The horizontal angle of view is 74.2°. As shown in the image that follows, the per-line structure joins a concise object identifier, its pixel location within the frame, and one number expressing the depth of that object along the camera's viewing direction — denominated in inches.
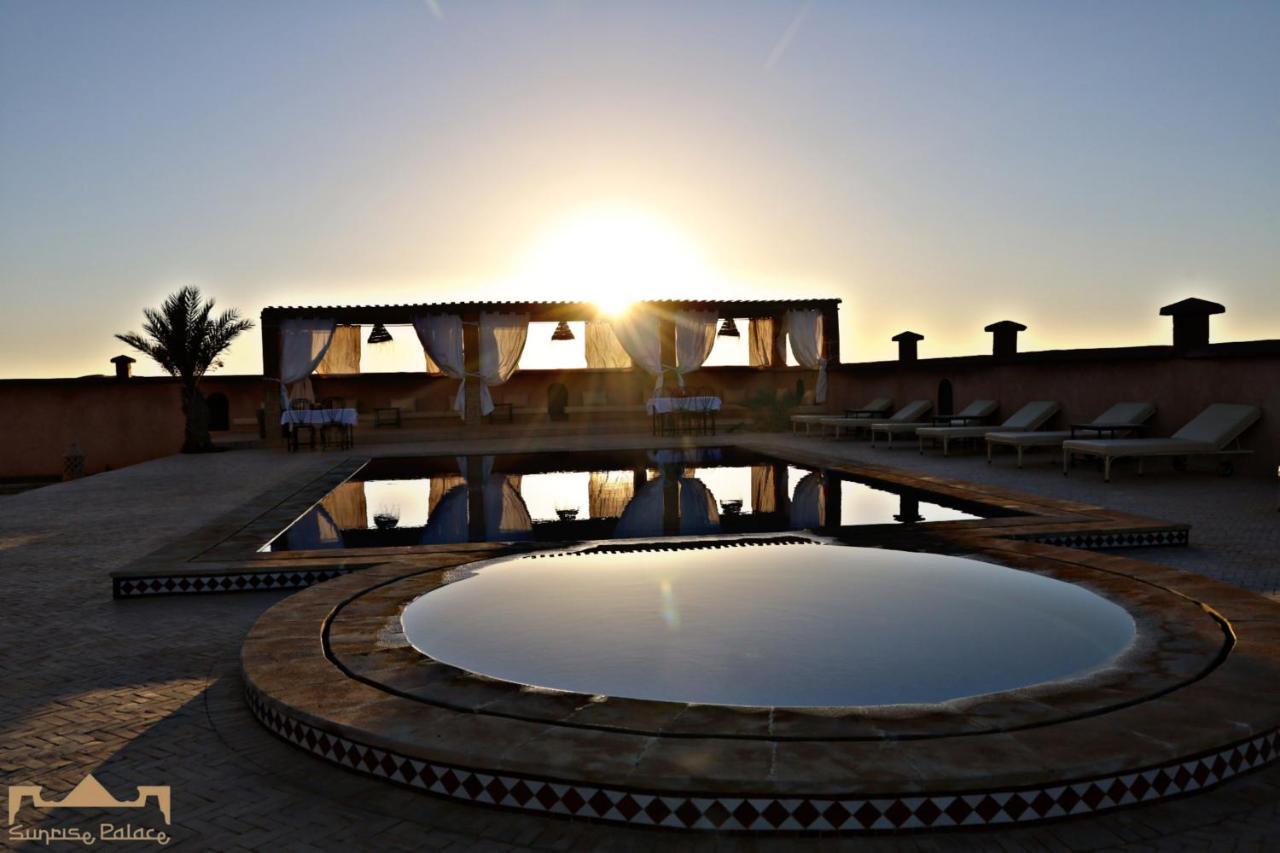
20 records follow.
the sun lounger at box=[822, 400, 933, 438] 689.6
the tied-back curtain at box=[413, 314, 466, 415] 810.2
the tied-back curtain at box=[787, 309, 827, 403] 875.4
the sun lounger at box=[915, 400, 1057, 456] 546.6
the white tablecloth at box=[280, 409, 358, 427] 717.3
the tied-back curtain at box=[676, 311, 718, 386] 851.4
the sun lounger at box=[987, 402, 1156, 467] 481.4
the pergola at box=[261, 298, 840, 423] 771.4
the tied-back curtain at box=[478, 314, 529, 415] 816.3
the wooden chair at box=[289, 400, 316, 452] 724.7
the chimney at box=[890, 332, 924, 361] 812.0
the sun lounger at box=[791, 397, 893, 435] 743.7
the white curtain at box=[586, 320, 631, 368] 868.6
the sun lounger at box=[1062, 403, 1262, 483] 411.8
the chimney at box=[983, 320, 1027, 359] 662.5
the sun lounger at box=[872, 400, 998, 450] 619.2
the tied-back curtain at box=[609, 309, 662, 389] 844.0
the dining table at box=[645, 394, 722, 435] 783.1
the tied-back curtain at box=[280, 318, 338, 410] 770.8
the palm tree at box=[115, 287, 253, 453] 754.2
